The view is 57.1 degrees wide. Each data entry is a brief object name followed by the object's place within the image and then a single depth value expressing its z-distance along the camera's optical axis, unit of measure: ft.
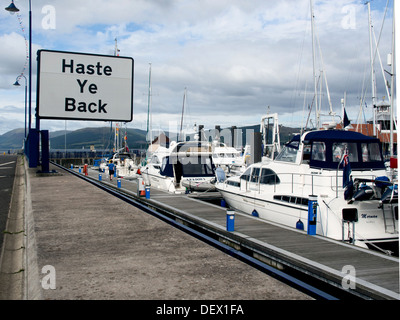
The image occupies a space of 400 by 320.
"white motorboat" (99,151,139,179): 128.68
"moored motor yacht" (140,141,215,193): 65.41
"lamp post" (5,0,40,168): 87.35
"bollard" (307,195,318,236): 30.40
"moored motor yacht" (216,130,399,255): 33.68
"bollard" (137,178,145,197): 55.93
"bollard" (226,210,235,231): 31.35
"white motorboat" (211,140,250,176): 102.18
